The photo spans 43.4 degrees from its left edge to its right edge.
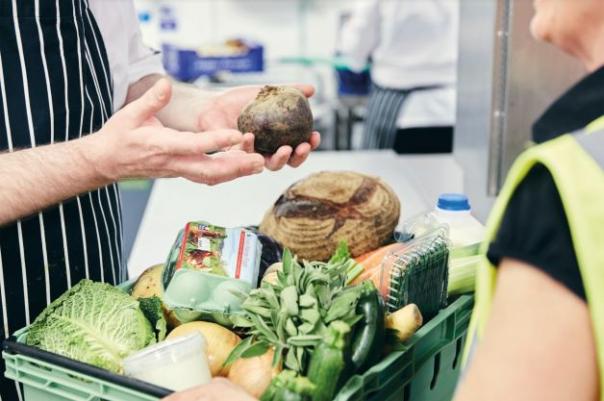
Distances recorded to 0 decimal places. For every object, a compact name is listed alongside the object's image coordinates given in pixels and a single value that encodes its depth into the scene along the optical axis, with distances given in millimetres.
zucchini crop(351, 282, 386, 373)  823
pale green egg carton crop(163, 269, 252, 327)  940
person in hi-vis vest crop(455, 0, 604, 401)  568
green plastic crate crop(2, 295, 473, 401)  807
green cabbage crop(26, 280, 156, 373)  890
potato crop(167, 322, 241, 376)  894
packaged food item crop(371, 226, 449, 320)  951
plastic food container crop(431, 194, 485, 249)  1148
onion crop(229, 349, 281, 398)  837
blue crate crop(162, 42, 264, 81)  4582
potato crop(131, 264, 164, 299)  1031
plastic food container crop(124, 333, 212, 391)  815
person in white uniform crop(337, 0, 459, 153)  3254
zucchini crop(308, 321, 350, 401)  783
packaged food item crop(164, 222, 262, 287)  971
